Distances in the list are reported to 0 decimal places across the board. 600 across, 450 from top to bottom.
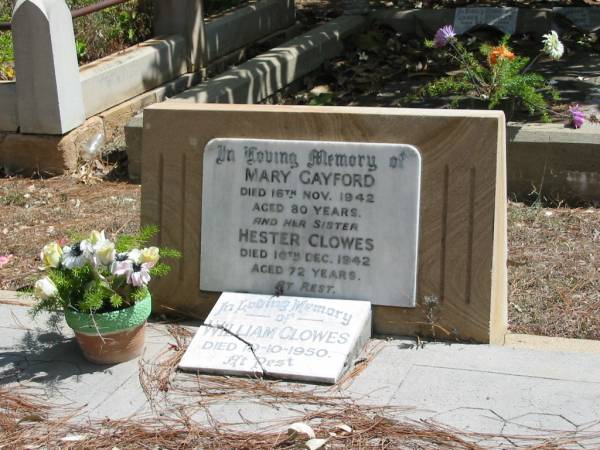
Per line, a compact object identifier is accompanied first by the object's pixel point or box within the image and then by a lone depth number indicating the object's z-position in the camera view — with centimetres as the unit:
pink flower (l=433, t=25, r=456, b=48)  716
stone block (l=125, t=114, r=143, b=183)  762
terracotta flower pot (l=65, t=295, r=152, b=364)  422
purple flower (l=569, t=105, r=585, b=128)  681
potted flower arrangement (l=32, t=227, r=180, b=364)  418
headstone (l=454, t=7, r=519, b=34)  1058
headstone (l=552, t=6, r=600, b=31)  1039
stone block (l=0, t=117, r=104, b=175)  773
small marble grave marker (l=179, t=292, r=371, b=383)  423
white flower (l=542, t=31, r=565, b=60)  688
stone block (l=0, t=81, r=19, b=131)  774
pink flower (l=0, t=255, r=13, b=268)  569
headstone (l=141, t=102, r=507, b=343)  443
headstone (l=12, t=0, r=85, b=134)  739
